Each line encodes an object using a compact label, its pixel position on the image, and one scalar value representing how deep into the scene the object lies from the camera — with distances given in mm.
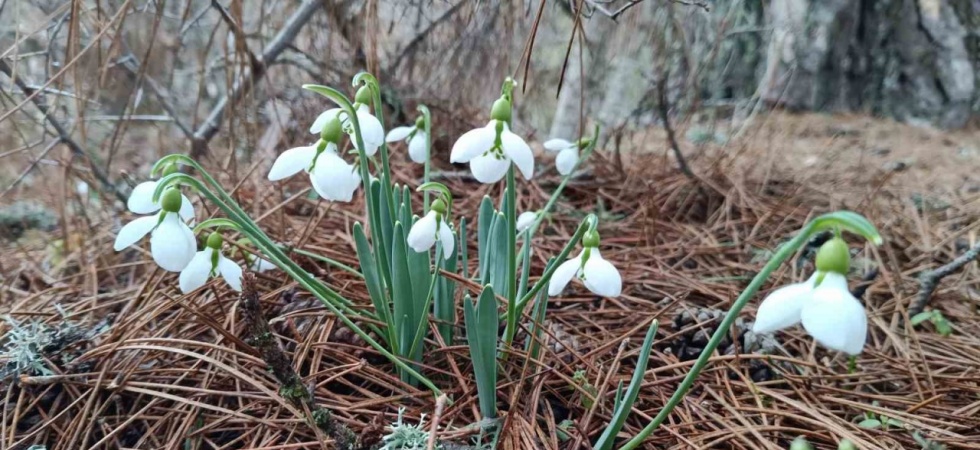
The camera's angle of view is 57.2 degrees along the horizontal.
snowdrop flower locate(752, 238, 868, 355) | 273
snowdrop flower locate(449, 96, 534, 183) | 341
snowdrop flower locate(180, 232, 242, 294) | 367
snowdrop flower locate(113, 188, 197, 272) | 332
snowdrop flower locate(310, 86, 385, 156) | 361
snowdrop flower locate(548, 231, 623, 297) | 367
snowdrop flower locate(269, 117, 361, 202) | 345
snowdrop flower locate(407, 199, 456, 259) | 362
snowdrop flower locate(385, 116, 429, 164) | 446
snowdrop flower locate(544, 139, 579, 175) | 476
